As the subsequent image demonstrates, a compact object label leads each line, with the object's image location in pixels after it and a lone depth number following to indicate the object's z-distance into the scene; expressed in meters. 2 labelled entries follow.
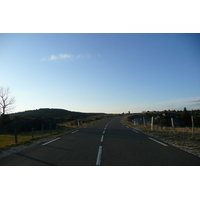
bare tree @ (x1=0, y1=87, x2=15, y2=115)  41.38
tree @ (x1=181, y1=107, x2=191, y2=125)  43.57
